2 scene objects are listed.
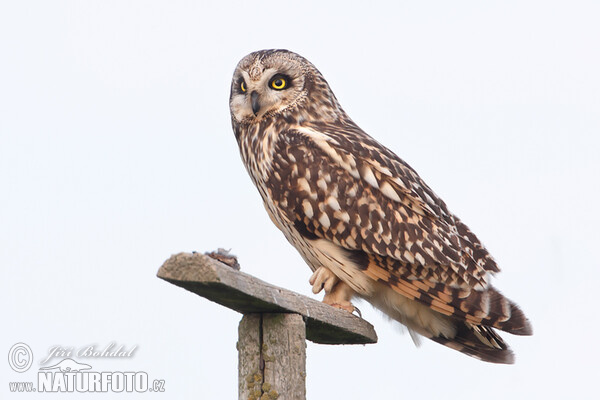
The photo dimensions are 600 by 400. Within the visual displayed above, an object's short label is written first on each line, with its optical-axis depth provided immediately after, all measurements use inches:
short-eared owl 346.0
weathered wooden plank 221.1
